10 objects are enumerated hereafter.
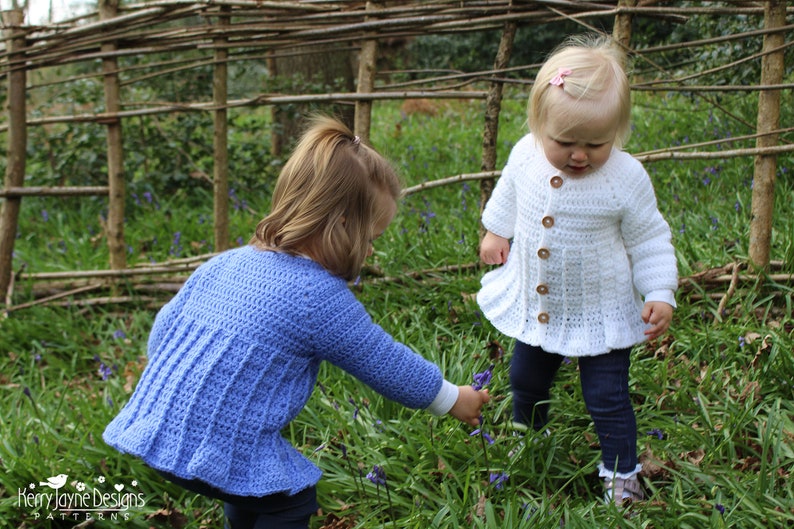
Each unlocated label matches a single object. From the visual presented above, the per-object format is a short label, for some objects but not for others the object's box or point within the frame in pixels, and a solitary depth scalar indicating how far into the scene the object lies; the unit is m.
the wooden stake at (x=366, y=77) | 3.50
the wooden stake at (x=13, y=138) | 3.90
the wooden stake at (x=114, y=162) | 3.86
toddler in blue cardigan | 1.78
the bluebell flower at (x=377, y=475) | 2.03
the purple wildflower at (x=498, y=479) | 2.09
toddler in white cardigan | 1.88
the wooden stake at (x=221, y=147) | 3.76
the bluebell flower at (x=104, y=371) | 3.11
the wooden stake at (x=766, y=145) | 2.84
